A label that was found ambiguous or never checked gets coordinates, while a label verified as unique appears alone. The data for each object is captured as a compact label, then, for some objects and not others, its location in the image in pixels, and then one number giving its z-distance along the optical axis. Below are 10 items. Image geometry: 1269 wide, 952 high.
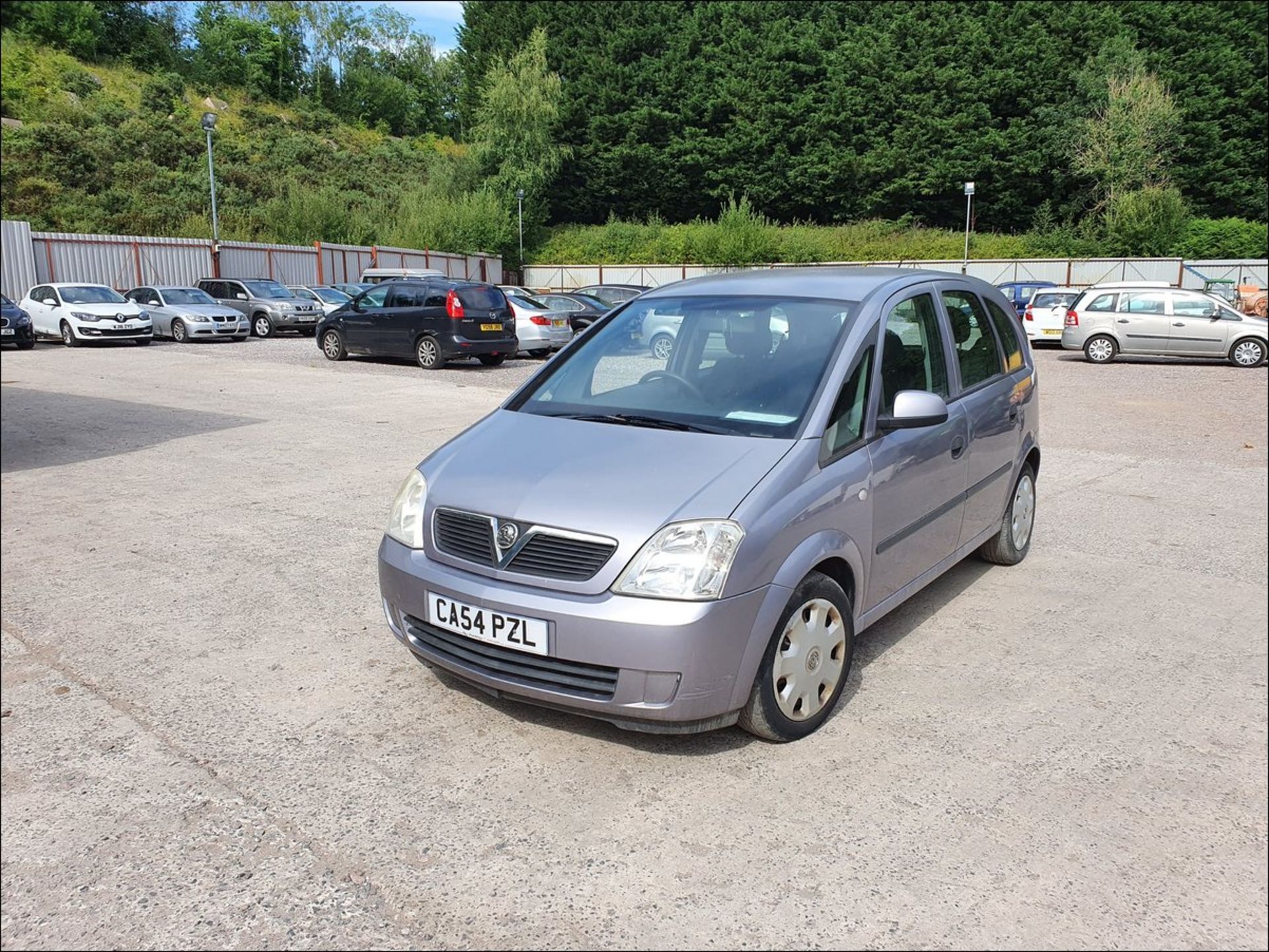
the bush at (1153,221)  47.28
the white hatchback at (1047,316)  23.47
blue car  30.65
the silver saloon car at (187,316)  23.62
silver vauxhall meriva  3.30
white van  33.94
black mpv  18.09
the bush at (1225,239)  45.66
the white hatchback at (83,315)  21.45
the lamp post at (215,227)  27.72
